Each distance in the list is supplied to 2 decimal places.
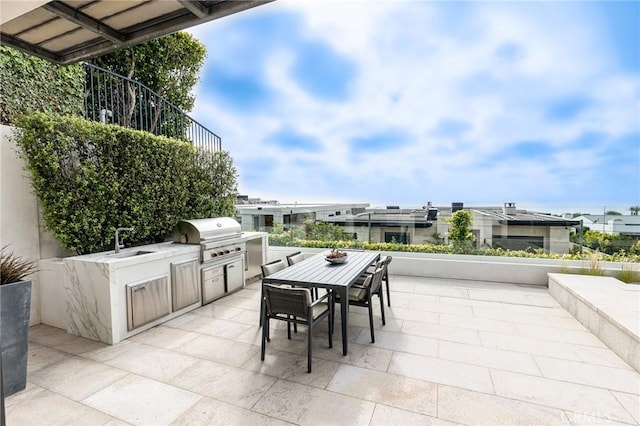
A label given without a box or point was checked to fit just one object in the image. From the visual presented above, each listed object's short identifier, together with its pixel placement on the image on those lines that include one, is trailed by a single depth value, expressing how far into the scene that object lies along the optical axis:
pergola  1.99
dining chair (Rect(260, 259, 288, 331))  3.30
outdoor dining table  2.79
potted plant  2.22
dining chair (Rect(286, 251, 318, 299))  3.95
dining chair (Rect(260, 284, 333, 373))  2.52
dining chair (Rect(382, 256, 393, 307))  3.69
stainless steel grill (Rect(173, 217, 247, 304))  4.28
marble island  3.07
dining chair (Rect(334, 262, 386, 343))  3.11
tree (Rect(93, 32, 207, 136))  5.70
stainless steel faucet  3.65
